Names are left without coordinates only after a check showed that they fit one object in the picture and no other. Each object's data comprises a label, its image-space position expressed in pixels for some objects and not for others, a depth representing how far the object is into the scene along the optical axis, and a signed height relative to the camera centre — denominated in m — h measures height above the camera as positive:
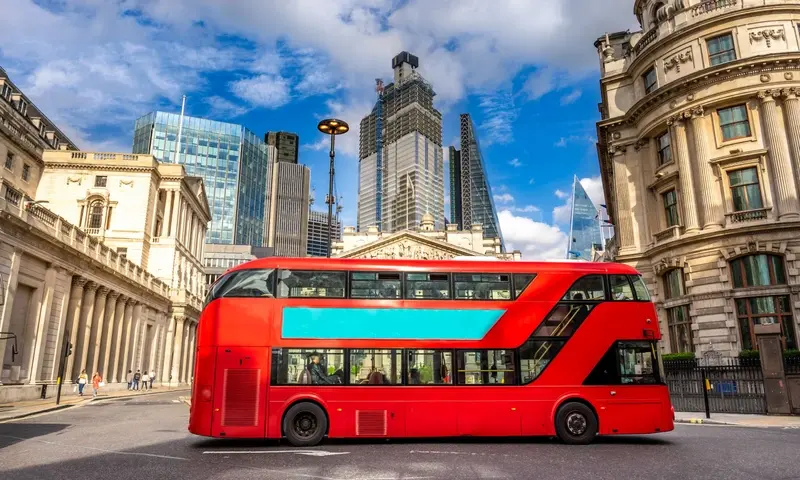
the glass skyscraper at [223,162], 105.41 +42.62
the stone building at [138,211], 46.16 +13.30
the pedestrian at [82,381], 28.86 -1.34
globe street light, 16.72 +7.33
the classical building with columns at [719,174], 22.61 +8.58
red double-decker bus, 10.89 +0.02
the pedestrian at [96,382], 29.29 -1.40
